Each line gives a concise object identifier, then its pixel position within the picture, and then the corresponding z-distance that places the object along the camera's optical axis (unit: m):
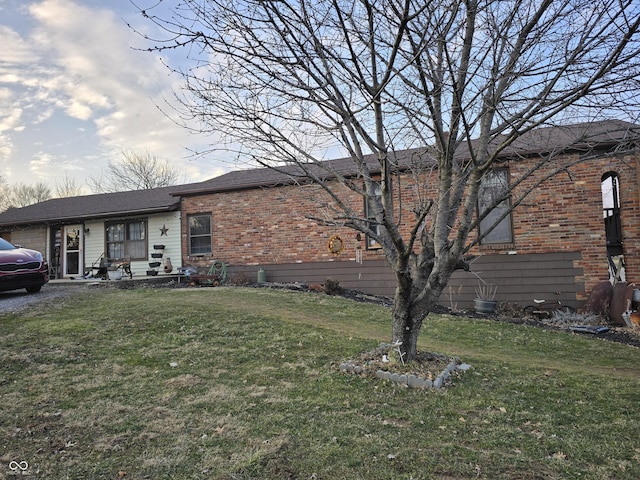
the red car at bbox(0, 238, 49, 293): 9.66
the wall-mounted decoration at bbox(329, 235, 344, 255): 12.21
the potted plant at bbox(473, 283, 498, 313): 10.07
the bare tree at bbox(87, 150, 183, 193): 35.56
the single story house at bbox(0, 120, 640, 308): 10.04
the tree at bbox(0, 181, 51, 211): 42.29
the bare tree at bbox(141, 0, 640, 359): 4.02
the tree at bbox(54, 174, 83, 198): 41.12
